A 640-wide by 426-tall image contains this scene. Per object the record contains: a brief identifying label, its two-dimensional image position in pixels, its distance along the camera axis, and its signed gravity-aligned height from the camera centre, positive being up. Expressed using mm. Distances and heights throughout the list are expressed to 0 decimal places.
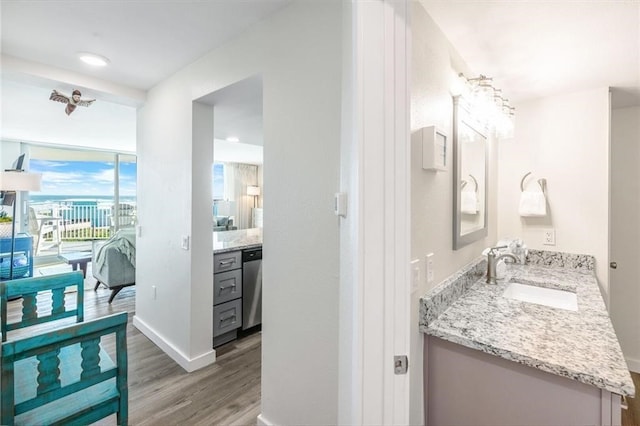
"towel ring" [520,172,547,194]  2291 +209
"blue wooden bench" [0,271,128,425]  1029 -692
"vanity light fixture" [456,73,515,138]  1670 +644
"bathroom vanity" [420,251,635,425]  933 -501
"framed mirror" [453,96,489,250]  1566 +204
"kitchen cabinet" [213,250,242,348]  2639 -777
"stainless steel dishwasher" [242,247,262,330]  2877 -748
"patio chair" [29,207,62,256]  5283 -353
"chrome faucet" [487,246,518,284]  1810 -337
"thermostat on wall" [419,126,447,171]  1243 +269
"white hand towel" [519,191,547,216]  2227 +54
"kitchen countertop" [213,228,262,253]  2779 -310
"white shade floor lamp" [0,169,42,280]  2865 +304
